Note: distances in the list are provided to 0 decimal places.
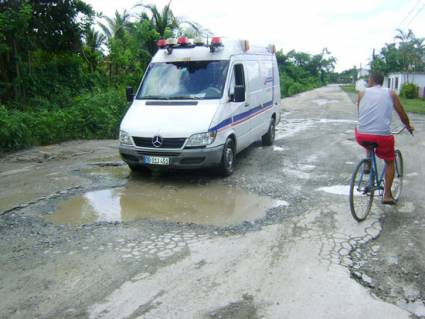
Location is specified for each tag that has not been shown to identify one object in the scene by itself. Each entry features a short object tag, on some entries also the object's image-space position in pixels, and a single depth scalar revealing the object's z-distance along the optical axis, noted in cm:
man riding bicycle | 564
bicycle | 557
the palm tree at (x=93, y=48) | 1970
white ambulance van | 722
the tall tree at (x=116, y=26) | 2192
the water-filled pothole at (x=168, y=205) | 578
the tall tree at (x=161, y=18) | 2142
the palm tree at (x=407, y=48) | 4775
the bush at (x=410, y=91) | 3703
